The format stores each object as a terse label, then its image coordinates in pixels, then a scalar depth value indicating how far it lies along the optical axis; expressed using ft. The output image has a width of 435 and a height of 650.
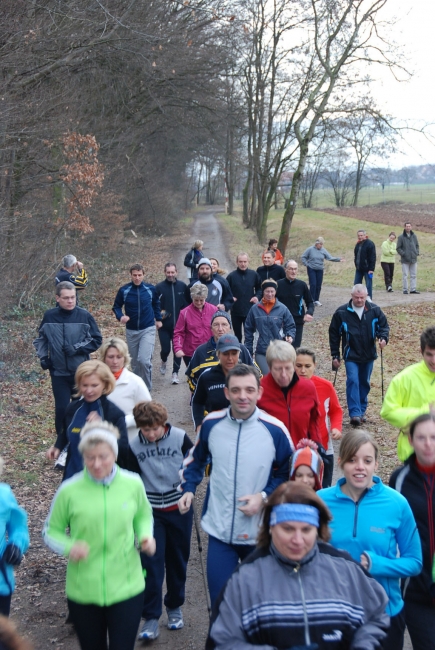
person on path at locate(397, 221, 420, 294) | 68.49
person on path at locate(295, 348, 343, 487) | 20.54
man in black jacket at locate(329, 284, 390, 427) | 32.22
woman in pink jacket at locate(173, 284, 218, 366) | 32.48
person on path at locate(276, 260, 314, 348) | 39.29
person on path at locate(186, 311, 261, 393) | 22.63
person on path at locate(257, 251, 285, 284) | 42.34
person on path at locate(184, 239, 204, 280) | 55.23
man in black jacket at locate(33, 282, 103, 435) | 26.11
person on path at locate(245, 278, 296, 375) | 32.37
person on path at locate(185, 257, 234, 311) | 37.58
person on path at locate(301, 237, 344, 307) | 63.62
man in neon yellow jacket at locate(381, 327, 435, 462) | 17.21
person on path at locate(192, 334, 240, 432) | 20.43
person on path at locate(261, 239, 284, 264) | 54.80
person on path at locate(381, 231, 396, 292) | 71.97
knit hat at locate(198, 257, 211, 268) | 37.87
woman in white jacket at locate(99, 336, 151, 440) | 20.85
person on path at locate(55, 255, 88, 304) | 40.60
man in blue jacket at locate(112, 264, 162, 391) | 35.68
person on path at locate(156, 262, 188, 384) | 38.93
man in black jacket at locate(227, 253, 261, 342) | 42.01
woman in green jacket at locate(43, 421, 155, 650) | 12.72
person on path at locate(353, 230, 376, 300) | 63.10
